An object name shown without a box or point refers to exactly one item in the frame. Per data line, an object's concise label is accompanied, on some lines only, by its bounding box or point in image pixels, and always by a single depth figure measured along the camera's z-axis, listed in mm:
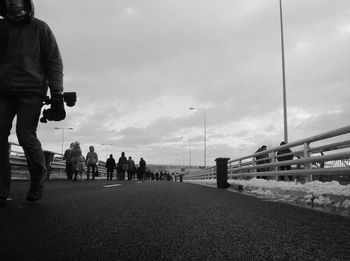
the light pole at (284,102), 21547
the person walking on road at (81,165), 19347
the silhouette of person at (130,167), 31012
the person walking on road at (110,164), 25906
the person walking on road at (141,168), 34375
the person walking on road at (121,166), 28609
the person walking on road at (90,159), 21578
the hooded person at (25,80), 4344
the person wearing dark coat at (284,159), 13290
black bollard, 13750
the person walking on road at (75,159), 18547
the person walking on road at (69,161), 18750
